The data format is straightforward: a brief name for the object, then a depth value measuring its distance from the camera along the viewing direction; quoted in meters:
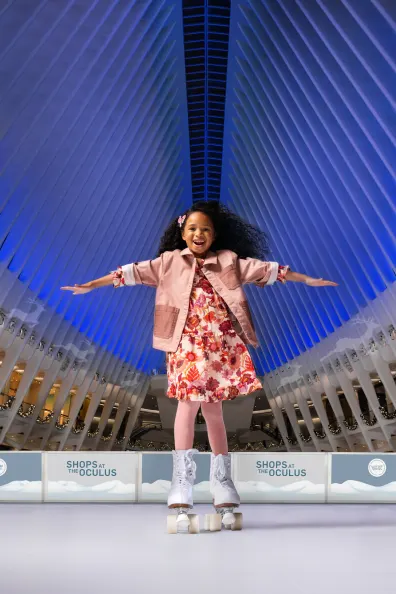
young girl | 5.07
